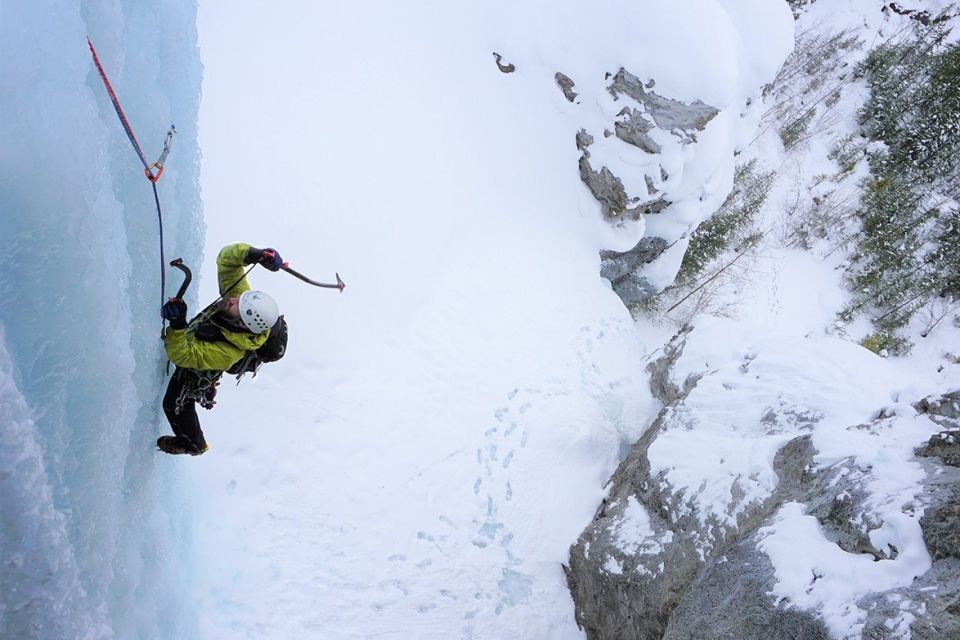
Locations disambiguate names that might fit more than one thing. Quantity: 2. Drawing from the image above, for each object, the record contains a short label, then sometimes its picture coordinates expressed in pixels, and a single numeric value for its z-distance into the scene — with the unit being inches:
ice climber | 157.0
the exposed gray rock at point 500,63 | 428.8
